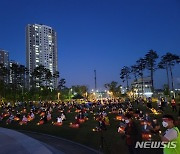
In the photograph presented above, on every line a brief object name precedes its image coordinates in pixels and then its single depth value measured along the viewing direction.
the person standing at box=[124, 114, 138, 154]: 5.45
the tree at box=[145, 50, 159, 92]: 43.93
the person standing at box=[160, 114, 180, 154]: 3.30
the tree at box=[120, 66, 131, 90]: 58.05
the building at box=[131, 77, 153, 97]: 94.65
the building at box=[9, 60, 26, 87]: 58.59
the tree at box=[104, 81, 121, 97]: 70.02
